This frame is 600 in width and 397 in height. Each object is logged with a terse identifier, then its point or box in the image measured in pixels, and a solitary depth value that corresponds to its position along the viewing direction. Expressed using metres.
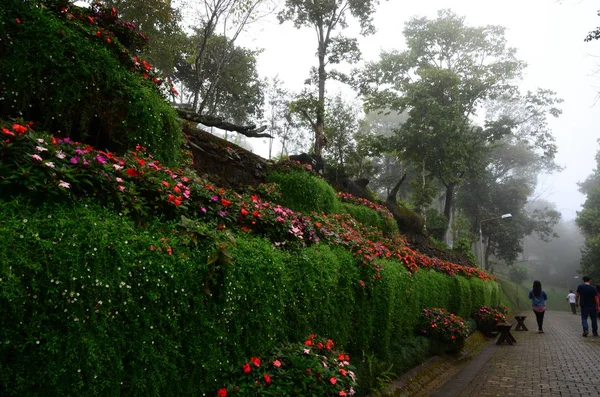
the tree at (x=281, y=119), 27.16
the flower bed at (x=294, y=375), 3.12
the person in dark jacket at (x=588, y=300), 10.55
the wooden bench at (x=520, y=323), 13.79
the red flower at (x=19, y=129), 3.15
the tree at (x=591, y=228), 31.94
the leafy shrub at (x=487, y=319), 12.80
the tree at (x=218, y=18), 13.70
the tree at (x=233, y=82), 19.78
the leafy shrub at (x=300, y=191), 8.72
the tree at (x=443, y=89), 22.45
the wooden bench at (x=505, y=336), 10.84
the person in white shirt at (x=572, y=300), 24.61
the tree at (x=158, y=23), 14.52
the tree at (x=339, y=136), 21.45
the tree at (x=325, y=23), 18.52
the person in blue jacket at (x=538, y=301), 12.47
